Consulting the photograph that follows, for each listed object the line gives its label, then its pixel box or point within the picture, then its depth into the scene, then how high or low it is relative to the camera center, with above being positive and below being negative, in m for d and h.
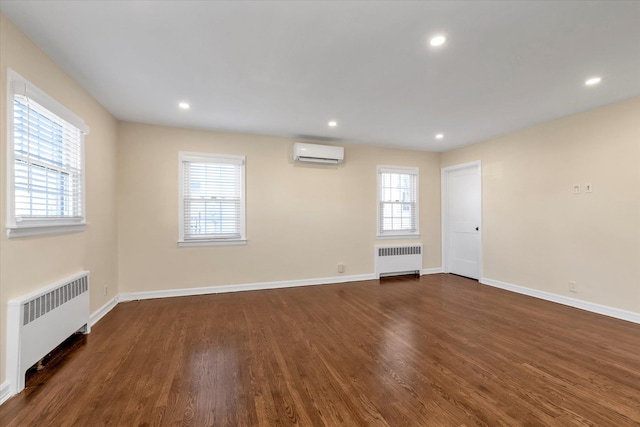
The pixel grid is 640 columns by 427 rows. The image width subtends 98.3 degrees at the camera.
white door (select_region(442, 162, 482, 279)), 5.16 -0.10
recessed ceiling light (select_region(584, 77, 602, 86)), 2.73 +1.34
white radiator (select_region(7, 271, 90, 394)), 1.91 -0.85
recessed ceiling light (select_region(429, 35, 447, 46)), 2.10 +1.34
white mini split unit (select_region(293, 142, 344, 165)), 4.66 +1.06
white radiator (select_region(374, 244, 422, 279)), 5.33 -0.88
